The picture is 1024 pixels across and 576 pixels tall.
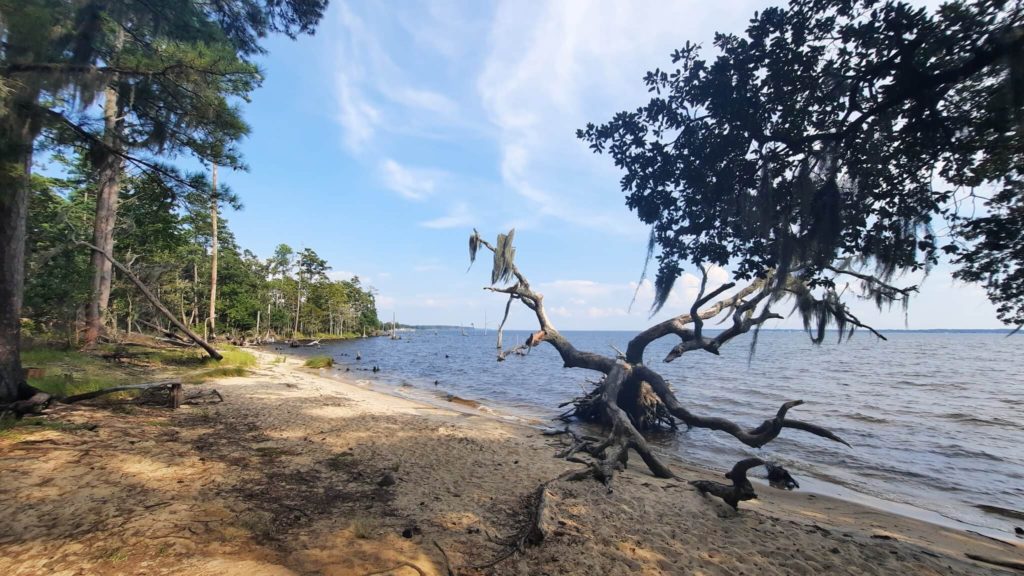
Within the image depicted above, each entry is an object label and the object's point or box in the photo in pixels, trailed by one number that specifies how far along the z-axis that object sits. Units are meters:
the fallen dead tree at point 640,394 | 6.01
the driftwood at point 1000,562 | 4.57
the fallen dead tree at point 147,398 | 5.74
